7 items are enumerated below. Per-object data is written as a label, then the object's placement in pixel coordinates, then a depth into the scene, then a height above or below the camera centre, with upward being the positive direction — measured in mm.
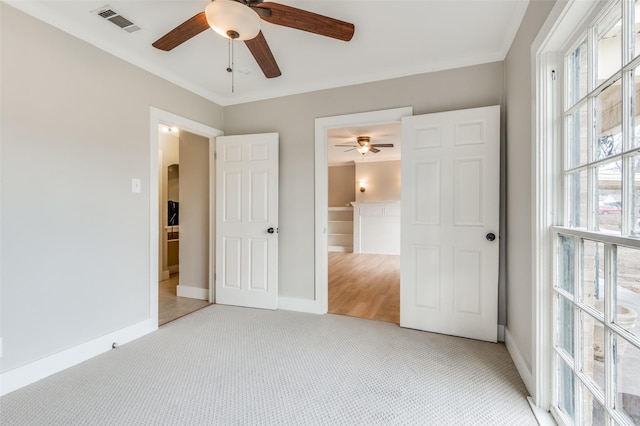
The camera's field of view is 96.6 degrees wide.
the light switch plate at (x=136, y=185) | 2502 +226
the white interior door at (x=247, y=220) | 3184 -105
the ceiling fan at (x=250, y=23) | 1443 +1114
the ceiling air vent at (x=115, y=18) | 1936 +1360
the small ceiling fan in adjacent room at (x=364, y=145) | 5234 +1261
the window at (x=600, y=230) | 996 -74
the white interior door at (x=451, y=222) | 2410 -91
